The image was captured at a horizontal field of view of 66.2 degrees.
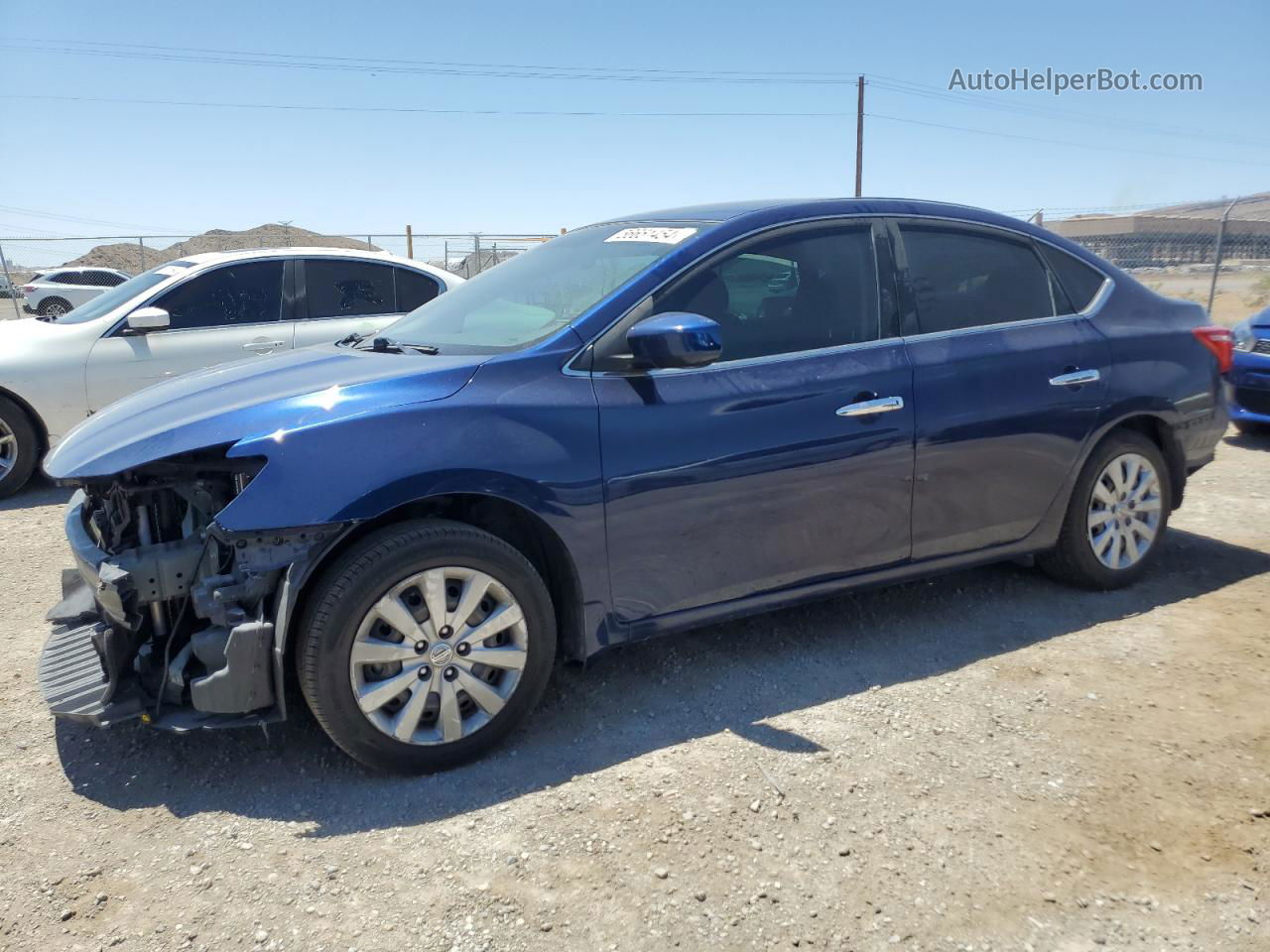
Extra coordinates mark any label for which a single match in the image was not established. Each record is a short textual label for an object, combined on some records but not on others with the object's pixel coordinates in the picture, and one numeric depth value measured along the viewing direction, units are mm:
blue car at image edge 7570
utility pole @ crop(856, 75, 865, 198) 30044
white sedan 6660
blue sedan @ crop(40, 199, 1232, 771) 2863
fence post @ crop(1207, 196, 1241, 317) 11663
